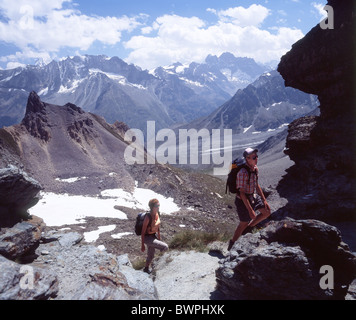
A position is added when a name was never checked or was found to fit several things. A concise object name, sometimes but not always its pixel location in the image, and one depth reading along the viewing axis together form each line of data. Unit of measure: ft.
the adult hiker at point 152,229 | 29.30
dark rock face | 42.14
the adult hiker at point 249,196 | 25.49
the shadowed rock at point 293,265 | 19.53
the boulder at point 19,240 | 24.39
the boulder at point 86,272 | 20.06
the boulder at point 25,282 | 18.02
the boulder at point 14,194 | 34.60
